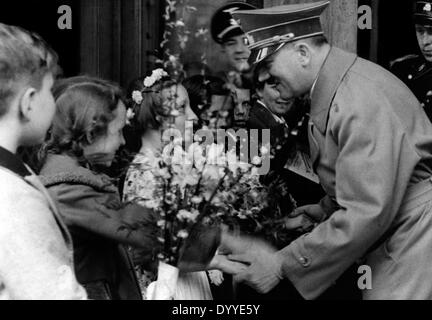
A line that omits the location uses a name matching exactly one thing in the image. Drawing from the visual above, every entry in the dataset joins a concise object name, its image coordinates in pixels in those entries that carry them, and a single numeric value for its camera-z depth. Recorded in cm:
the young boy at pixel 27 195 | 223
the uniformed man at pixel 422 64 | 487
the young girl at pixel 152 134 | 300
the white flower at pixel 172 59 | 296
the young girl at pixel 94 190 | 308
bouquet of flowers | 284
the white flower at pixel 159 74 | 343
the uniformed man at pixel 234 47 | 433
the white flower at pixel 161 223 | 285
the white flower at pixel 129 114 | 326
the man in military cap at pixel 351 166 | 320
